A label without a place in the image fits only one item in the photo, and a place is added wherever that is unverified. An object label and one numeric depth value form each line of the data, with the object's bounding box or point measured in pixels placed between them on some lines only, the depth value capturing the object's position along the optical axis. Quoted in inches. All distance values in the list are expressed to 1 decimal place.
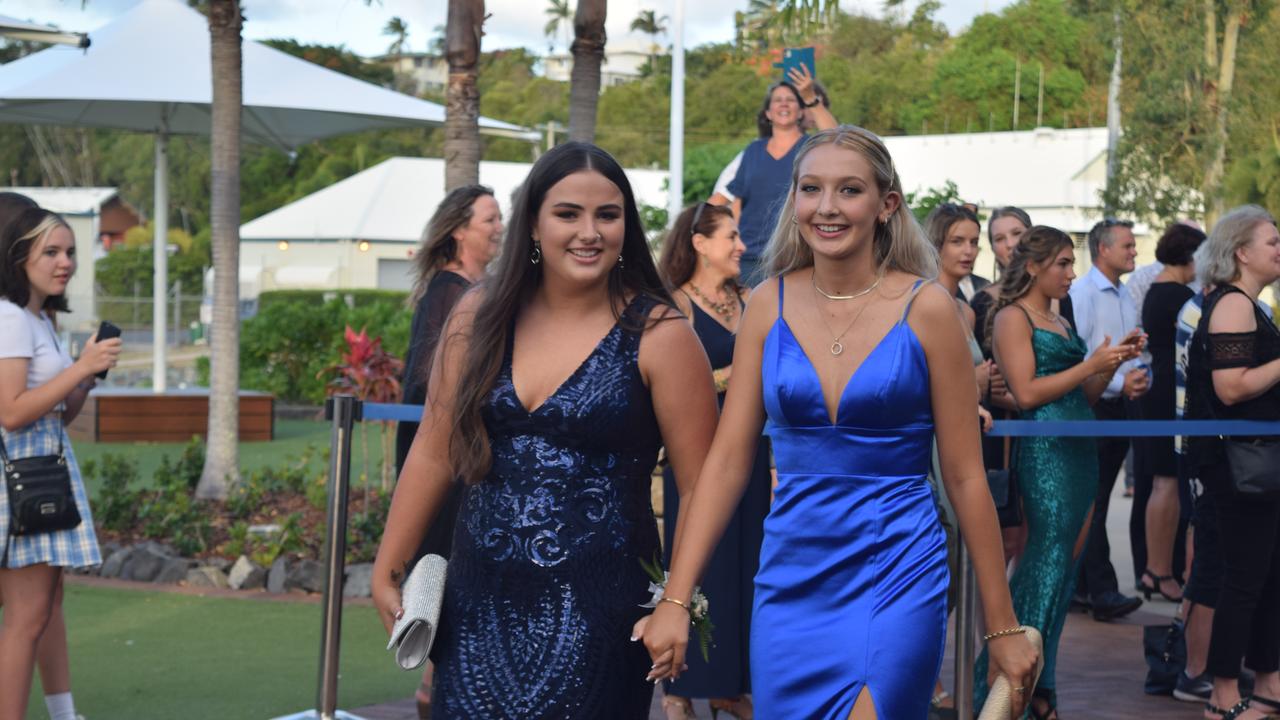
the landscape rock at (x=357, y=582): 343.9
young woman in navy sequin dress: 128.9
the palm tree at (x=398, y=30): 4269.2
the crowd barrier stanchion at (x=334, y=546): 216.4
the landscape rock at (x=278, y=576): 347.9
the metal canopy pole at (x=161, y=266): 607.5
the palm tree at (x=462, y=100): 378.3
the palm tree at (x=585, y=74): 385.1
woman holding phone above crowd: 330.6
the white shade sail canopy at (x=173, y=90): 542.6
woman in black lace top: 235.9
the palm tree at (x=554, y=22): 4129.4
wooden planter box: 644.1
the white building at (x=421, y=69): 3533.5
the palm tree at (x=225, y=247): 426.0
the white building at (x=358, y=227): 1747.0
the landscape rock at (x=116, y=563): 363.9
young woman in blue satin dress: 132.3
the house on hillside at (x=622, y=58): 6658.5
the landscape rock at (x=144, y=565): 359.3
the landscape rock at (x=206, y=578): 354.3
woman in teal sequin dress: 231.3
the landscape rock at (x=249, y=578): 350.9
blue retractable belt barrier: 215.6
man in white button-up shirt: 332.5
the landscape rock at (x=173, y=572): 357.1
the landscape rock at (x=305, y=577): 346.9
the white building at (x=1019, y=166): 1759.4
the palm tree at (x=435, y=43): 4020.7
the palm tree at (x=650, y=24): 4603.8
